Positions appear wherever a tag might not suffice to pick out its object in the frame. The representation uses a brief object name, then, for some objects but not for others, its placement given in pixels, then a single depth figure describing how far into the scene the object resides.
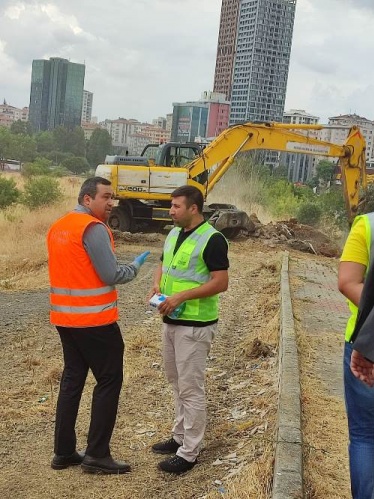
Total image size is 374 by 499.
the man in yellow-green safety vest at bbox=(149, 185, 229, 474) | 4.54
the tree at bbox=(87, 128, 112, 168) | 116.06
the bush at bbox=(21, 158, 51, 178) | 47.41
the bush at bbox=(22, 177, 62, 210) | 31.53
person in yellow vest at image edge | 3.19
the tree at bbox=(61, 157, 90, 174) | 97.12
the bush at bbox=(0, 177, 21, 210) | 31.81
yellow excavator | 19.64
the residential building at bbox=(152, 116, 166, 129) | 165.69
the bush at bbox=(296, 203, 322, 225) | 33.75
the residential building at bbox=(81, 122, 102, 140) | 186.62
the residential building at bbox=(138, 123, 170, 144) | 160.73
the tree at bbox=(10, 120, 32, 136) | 136.50
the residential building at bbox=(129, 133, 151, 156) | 160.57
